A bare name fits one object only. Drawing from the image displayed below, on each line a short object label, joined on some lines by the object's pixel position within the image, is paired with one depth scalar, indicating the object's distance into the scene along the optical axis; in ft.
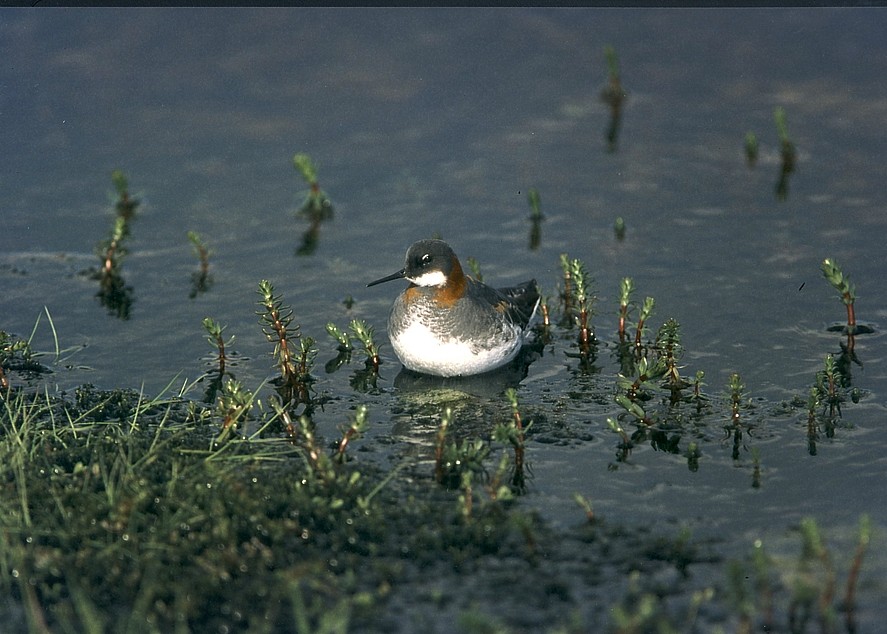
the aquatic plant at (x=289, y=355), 31.40
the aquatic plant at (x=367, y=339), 32.99
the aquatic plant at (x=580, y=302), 33.22
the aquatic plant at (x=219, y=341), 32.35
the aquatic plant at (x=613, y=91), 48.83
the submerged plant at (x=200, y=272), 38.06
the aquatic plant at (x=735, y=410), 28.81
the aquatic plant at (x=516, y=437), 26.40
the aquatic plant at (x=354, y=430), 26.32
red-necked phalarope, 32.24
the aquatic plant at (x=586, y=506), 24.80
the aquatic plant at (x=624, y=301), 32.91
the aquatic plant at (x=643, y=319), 32.09
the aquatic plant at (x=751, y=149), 45.09
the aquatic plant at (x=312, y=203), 41.96
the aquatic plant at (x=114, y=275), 37.42
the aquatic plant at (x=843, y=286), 32.23
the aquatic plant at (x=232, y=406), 27.71
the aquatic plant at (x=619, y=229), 40.09
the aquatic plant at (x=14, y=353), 32.91
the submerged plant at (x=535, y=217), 40.70
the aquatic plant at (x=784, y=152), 43.52
